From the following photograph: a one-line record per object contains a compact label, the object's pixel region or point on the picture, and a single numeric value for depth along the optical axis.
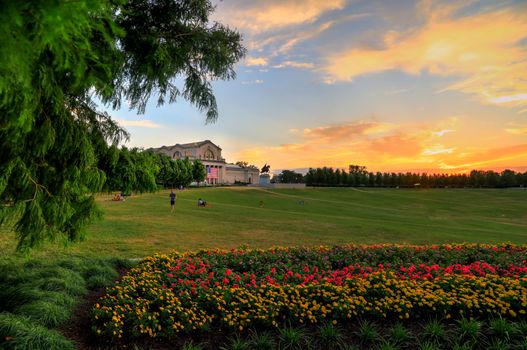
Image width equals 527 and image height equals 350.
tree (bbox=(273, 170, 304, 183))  155.62
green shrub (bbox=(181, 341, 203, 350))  4.91
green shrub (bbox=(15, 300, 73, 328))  5.37
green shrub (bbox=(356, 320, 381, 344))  5.34
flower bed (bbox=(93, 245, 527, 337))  5.66
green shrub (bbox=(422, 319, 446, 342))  5.35
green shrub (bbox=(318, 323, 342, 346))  5.31
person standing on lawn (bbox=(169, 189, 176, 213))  28.85
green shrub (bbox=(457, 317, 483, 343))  5.34
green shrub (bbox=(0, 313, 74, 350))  4.38
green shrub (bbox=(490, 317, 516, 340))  5.34
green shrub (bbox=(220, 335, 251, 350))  5.03
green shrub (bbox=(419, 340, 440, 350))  4.94
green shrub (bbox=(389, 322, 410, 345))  5.29
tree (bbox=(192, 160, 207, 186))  69.45
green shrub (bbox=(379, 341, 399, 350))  4.94
